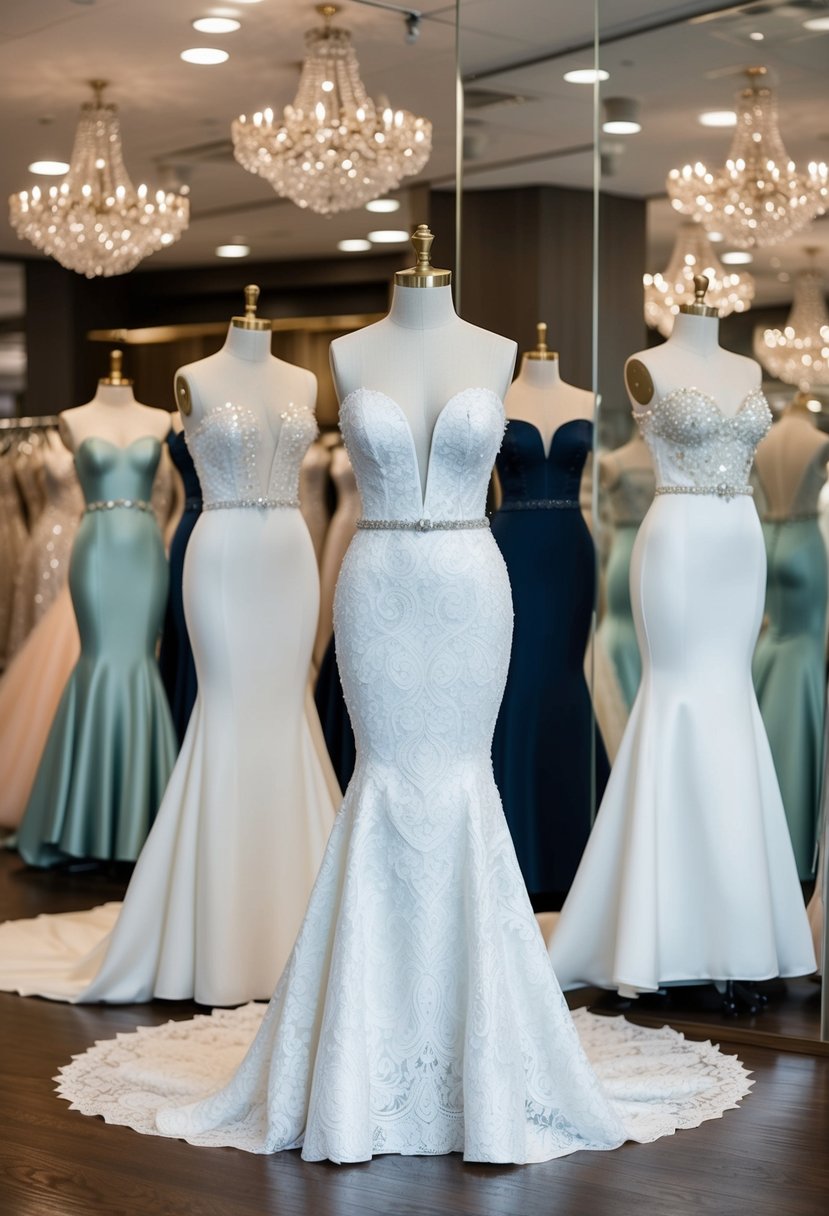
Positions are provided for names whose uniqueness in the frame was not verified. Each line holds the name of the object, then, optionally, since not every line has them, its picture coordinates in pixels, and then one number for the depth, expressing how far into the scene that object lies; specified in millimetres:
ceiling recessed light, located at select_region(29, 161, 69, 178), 7691
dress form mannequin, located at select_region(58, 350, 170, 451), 6348
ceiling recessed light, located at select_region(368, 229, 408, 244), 7250
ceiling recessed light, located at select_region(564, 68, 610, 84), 4617
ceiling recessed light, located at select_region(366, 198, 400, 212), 7136
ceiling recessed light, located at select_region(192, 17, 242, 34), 5996
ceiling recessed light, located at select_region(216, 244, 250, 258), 7758
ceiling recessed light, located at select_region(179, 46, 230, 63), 6277
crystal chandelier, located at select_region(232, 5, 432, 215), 6133
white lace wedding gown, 3184
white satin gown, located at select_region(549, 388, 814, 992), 4211
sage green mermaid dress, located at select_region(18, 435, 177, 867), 6238
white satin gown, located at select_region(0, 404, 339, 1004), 4418
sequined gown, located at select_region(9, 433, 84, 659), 7629
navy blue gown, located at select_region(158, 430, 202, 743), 5893
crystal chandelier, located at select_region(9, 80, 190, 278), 6715
